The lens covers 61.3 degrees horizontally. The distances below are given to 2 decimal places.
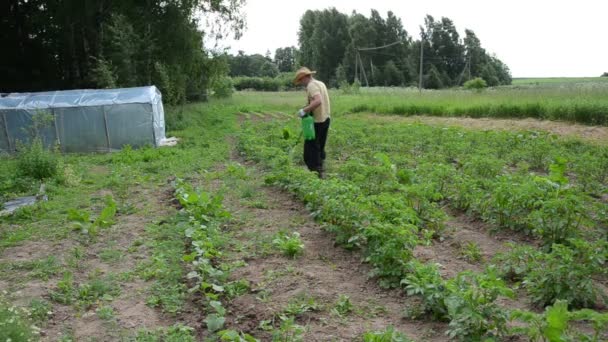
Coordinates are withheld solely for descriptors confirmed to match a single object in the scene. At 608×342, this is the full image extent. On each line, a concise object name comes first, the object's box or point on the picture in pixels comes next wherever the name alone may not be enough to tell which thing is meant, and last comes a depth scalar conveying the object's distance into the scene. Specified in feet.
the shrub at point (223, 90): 113.70
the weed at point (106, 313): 13.70
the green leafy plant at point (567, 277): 12.74
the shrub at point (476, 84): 102.73
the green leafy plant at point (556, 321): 9.34
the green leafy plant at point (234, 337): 11.38
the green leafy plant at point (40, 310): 13.56
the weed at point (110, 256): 18.10
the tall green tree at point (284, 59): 307.46
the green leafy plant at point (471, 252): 17.23
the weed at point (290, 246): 17.81
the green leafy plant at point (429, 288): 12.57
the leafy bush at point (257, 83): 187.61
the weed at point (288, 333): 11.64
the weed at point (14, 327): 10.99
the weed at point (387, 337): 10.97
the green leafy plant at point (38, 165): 33.14
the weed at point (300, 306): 13.55
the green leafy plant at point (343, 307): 13.59
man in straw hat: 28.71
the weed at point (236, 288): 14.80
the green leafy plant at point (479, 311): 11.06
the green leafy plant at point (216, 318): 12.86
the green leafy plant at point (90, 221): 20.93
